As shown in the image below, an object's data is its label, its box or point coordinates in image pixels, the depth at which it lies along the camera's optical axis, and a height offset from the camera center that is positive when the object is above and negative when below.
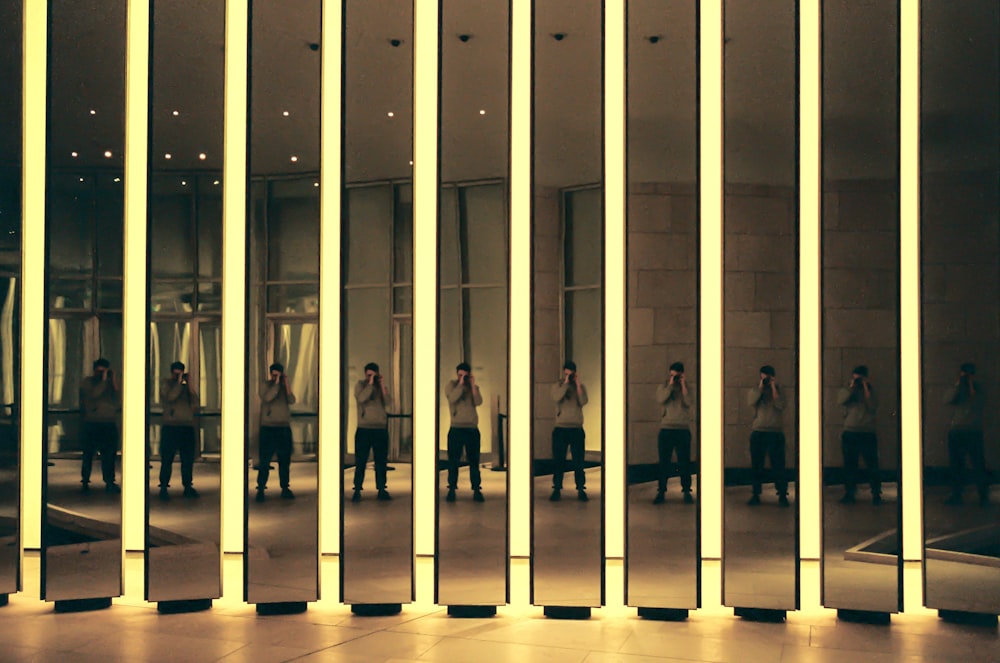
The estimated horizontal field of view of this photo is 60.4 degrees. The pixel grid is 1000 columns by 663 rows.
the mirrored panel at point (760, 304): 6.74 +0.39
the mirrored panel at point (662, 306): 6.77 +0.38
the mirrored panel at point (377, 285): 6.97 +0.56
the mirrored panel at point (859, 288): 6.70 +0.51
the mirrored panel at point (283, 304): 6.93 +0.41
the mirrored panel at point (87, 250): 7.05 +0.86
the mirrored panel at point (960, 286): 6.68 +0.51
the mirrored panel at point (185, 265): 7.00 +0.73
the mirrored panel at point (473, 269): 6.96 +0.69
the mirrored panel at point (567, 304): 6.85 +0.39
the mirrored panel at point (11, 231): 7.07 +1.02
